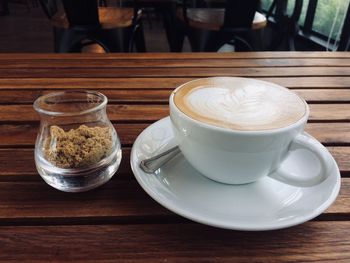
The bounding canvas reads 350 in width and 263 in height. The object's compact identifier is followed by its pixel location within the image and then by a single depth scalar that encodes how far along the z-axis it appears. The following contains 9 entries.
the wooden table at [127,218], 0.26
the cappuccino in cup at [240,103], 0.29
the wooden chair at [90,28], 1.28
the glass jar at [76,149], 0.31
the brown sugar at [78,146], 0.31
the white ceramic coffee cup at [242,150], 0.28
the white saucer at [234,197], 0.27
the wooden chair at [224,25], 1.34
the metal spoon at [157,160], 0.33
